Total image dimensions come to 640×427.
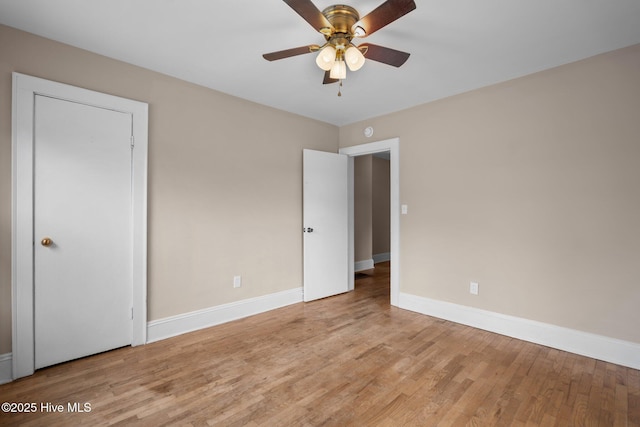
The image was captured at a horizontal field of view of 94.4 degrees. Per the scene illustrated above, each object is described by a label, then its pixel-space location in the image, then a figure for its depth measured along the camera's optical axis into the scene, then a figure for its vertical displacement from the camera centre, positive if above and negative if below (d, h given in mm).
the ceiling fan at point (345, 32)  1620 +1127
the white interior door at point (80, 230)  2264 -121
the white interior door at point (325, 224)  3986 -121
